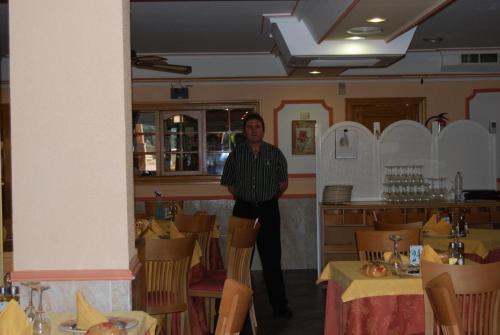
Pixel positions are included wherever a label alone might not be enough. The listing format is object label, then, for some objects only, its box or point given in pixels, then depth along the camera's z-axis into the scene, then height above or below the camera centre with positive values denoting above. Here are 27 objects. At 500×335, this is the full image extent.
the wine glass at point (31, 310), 2.43 -0.52
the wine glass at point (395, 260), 3.86 -0.59
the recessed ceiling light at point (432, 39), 8.09 +1.34
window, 9.14 +0.28
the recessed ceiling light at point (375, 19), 5.79 +1.14
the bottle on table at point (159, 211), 7.08 -0.53
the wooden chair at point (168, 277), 4.24 -0.74
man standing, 6.18 -0.28
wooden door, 9.26 +0.60
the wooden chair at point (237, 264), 5.06 -0.78
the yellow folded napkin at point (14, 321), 2.12 -0.49
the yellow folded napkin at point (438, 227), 5.57 -0.58
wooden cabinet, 7.90 -0.71
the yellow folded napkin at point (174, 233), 5.31 -0.56
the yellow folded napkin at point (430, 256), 3.73 -0.54
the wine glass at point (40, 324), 2.30 -0.53
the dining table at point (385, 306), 3.65 -0.79
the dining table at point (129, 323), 2.51 -0.62
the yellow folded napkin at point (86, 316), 2.42 -0.54
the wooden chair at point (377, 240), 4.63 -0.57
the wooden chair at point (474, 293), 3.24 -0.65
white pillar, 2.99 +0.08
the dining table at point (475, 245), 5.21 -0.69
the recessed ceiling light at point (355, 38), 6.76 +1.15
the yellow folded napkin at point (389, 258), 4.09 -0.62
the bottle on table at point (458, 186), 8.34 -0.39
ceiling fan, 6.48 +0.92
